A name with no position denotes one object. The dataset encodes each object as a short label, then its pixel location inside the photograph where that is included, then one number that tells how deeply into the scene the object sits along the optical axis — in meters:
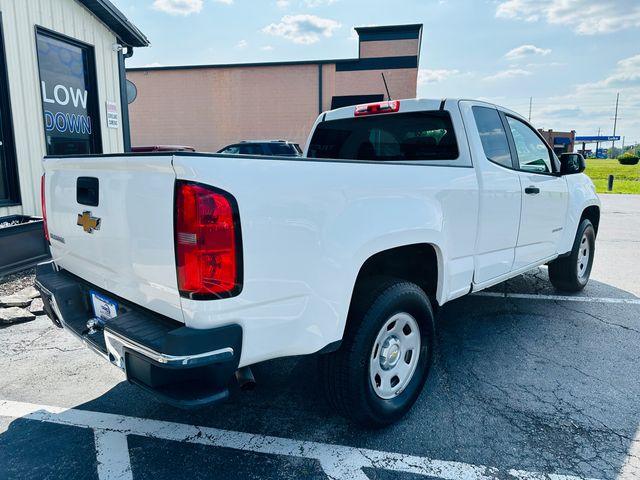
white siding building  6.35
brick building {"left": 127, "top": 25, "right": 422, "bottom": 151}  23.25
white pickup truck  1.93
